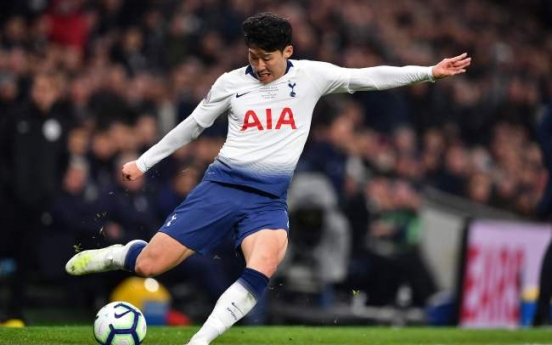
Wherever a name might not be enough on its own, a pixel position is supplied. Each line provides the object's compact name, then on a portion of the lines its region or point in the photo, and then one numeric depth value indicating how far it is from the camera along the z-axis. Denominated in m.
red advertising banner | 29.92
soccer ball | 16.37
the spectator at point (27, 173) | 26.64
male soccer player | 16.78
